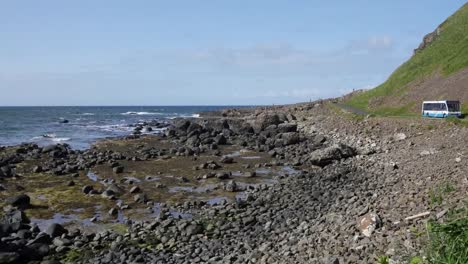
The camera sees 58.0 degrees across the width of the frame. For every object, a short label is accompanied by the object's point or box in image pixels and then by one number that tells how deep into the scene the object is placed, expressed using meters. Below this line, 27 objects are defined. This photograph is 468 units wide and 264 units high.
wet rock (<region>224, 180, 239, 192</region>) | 25.37
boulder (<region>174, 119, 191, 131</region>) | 61.83
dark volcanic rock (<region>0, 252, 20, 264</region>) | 14.83
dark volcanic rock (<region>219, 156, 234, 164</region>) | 35.47
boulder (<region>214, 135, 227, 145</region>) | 47.84
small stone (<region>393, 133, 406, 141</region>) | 31.83
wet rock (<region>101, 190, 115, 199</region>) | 24.22
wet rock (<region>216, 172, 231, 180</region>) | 29.12
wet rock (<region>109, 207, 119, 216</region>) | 21.02
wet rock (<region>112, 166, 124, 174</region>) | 32.28
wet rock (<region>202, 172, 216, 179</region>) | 29.32
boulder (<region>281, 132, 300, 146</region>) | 42.25
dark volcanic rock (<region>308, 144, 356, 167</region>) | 30.55
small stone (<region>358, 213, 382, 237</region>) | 12.40
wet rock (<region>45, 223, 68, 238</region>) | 17.93
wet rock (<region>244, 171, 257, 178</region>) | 29.36
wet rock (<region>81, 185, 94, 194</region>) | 25.55
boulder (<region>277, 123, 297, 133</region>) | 50.66
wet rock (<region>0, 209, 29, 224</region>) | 19.36
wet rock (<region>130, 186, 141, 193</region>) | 25.27
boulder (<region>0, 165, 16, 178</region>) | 30.81
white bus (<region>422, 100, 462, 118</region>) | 36.81
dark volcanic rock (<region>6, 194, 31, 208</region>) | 22.66
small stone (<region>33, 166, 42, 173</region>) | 32.91
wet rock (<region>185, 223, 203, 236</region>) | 17.21
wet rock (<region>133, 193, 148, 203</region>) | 23.24
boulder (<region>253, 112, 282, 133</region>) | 56.75
